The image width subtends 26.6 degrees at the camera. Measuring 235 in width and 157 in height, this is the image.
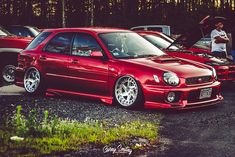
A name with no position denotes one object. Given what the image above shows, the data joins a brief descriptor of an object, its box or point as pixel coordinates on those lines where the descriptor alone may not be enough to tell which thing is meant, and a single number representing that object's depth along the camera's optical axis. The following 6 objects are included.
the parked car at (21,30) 18.78
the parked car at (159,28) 25.48
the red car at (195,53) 11.04
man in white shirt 12.56
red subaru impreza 8.42
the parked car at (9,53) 12.85
